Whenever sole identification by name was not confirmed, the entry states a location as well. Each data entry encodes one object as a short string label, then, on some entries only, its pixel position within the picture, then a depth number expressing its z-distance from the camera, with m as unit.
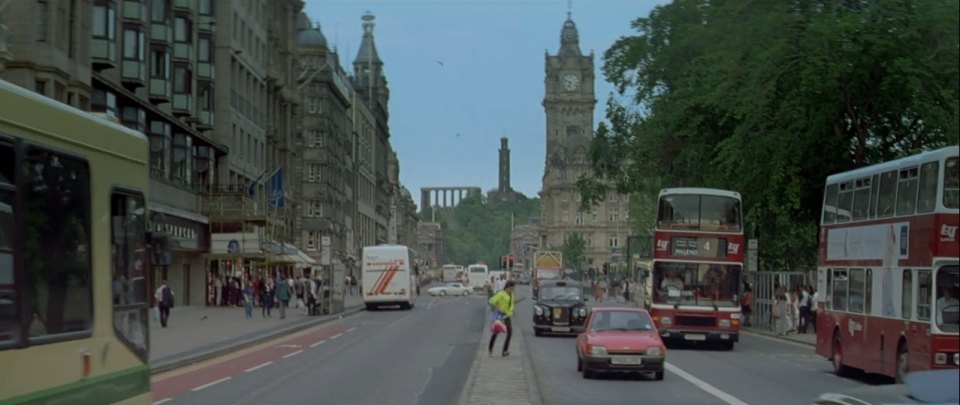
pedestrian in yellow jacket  30.95
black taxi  44.22
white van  70.50
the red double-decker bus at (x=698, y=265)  38.25
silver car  121.00
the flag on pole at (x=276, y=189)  70.56
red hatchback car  26.02
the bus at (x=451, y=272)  170.75
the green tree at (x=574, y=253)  174.75
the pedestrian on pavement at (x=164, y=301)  45.47
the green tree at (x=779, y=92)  35.75
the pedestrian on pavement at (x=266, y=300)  58.88
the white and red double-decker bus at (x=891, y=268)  21.22
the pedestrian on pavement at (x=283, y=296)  56.37
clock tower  193.19
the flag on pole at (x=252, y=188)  70.44
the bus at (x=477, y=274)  146.25
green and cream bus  8.66
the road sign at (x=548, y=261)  95.25
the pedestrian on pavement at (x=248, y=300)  55.62
